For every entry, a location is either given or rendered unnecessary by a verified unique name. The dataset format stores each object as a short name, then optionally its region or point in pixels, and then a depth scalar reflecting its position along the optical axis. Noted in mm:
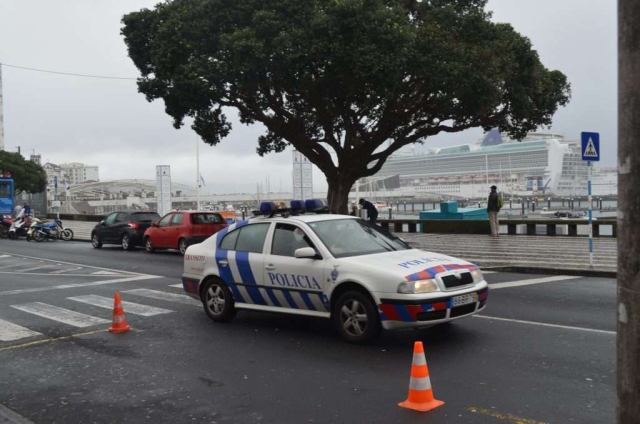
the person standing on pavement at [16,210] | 33938
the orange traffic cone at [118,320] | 8359
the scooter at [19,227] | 30952
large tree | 20750
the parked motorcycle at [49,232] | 29203
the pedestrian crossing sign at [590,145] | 13492
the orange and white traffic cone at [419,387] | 4945
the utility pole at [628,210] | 2232
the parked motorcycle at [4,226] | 32412
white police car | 6723
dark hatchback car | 23219
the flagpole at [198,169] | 44062
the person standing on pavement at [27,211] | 32306
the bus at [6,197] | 35406
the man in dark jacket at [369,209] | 21942
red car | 20391
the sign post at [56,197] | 36100
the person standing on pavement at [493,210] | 22969
